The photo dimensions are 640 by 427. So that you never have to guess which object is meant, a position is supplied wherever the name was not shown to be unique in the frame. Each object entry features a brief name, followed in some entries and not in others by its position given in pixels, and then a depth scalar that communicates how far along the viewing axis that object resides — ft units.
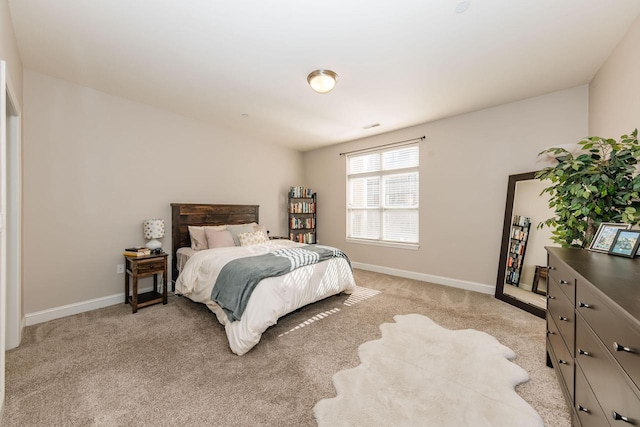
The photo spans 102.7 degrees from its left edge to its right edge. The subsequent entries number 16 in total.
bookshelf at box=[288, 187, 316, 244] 17.21
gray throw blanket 7.47
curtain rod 13.65
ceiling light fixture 8.33
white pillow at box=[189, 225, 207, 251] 11.60
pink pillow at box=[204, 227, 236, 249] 11.53
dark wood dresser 2.58
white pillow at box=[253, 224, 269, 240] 13.85
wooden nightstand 9.57
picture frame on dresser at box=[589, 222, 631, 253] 5.35
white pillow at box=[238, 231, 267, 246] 12.31
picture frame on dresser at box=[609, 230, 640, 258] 4.89
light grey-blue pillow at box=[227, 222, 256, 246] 12.43
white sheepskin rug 4.80
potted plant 5.50
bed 7.27
